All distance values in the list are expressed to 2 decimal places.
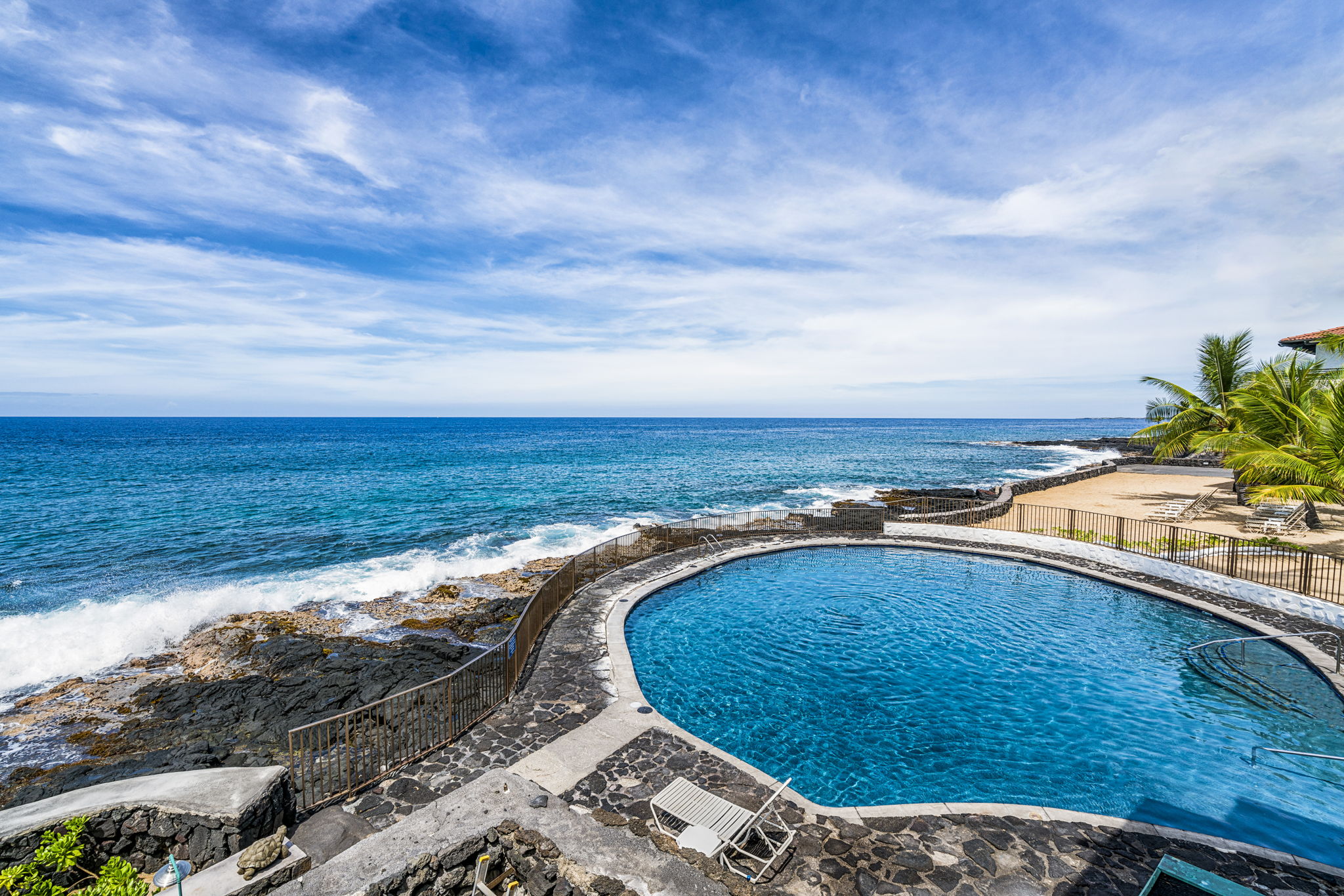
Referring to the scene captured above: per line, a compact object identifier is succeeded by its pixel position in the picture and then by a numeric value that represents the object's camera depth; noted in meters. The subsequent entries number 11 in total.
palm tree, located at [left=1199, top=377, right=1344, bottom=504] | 14.80
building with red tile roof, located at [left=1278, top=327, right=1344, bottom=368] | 29.11
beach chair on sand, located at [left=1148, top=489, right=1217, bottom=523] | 25.53
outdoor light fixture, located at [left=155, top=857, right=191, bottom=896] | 4.84
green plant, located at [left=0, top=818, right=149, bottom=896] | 5.24
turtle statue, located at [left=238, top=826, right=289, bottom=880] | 5.68
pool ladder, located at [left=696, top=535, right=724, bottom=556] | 19.86
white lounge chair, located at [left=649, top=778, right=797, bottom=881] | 6.29
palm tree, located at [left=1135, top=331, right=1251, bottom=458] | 28.89
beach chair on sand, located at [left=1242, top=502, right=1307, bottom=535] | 21.58
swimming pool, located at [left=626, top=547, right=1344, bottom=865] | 8.09
